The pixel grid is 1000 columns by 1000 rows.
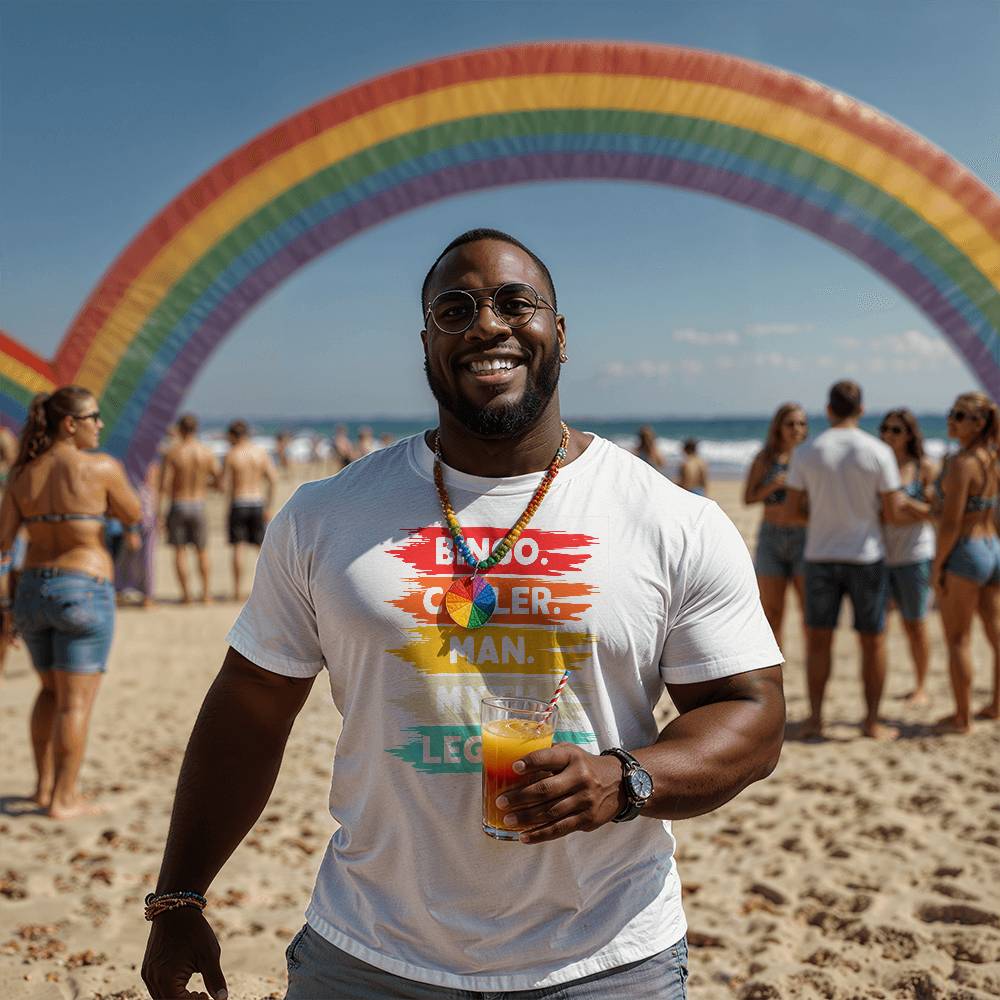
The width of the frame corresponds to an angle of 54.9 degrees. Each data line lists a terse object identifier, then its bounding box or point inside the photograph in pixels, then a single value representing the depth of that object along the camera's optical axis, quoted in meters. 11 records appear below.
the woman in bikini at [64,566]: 3.98
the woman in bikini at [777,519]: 5.42
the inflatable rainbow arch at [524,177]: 6.60
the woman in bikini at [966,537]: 4.83
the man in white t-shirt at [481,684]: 1.34
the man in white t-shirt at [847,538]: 4.93
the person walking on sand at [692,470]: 9.41
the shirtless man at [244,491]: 8.92
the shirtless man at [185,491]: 8.62
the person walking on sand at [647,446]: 8.98
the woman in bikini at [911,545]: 5.28
